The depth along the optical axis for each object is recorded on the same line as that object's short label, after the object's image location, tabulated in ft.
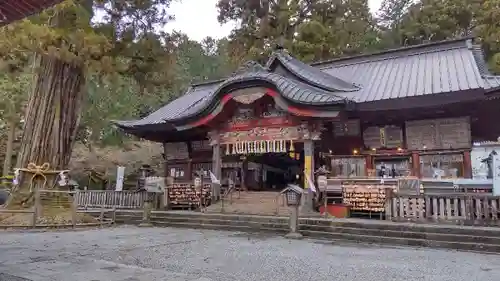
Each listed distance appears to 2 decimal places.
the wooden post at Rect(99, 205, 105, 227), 40.24
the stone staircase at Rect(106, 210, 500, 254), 25.90
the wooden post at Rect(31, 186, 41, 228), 33.50
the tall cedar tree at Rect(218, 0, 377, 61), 87.40
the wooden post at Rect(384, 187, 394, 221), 32.29
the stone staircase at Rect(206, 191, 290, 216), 40.27
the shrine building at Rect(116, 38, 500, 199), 40.04
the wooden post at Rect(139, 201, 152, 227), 40.02
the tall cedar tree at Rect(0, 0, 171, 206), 33.24
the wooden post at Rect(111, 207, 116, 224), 41.86
